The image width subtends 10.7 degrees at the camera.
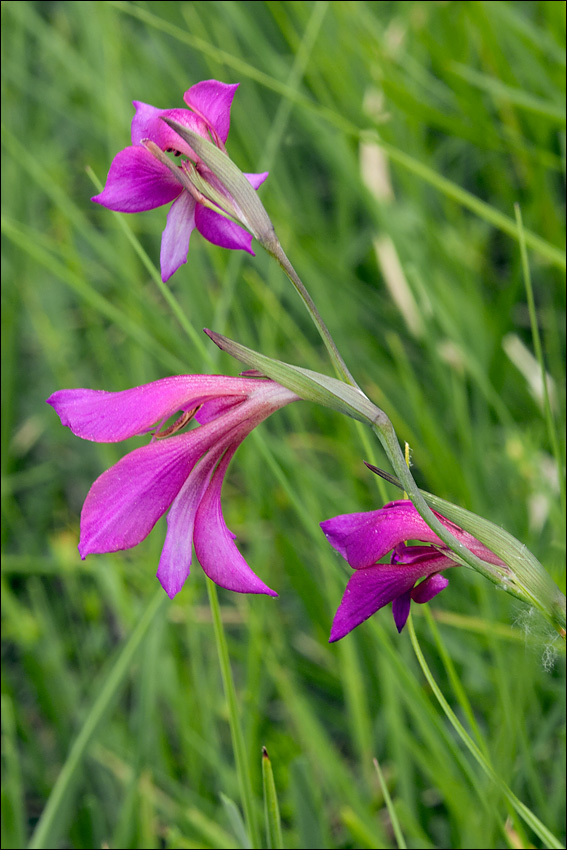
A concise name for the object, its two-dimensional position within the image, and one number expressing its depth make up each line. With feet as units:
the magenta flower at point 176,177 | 1.68
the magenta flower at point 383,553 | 1.64
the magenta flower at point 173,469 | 1.62
